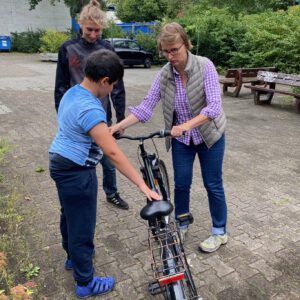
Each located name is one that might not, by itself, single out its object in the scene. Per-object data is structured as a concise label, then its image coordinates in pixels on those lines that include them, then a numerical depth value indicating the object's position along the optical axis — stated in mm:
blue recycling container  26448
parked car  19000
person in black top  3348
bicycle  2133
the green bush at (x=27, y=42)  26781
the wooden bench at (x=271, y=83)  9078
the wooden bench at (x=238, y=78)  10898
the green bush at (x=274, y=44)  13347
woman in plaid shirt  2748
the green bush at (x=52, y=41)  22266
